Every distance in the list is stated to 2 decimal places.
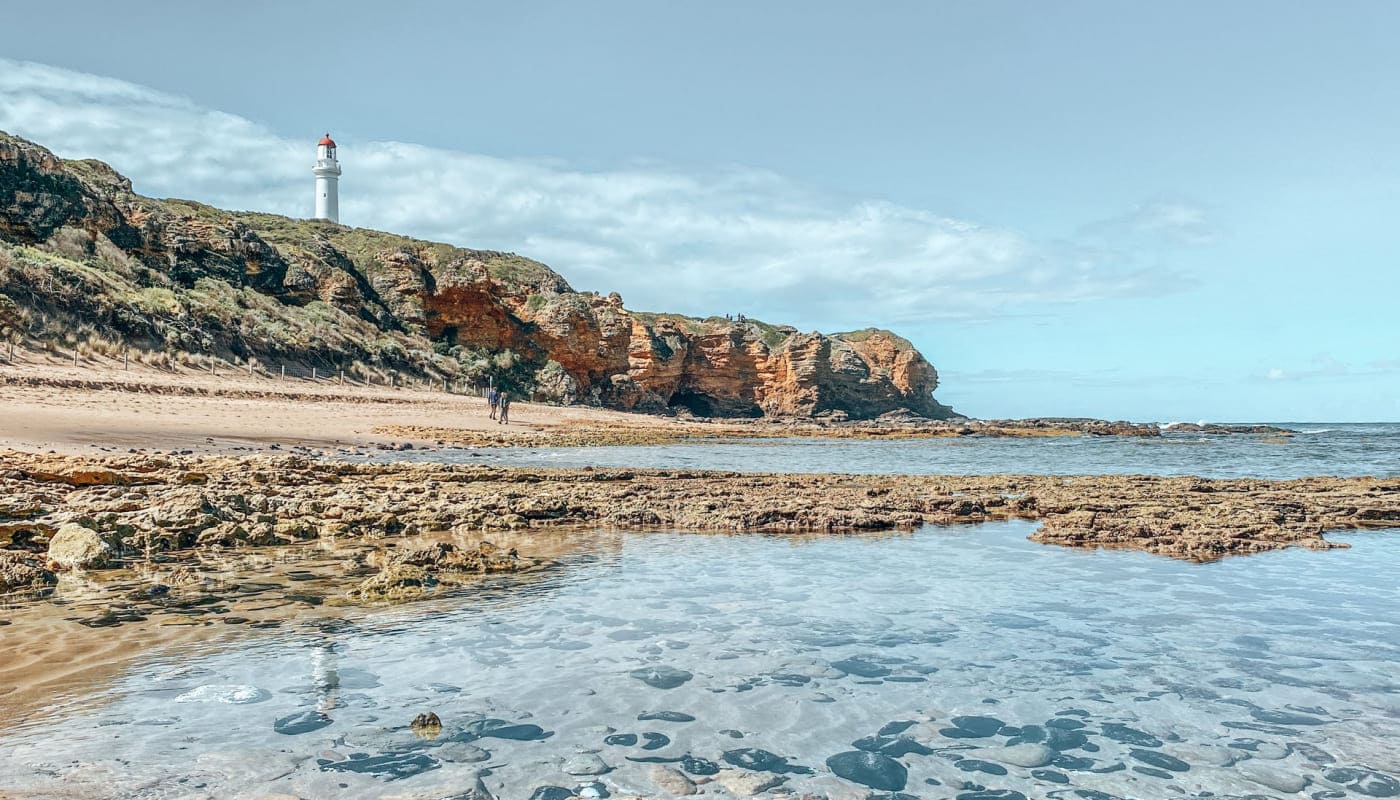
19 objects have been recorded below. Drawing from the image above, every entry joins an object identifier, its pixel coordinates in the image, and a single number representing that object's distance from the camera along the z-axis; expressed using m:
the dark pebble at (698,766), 3.63
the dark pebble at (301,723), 3.93
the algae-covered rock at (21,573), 6.56
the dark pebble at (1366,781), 3.48
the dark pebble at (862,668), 5.06
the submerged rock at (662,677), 4.85
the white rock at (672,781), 3.42
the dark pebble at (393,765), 3.47
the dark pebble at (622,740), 3.92
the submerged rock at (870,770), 3.55
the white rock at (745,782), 3.44
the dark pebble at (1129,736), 4.03
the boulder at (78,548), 7.42
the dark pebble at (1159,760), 3.75
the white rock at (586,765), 3.59
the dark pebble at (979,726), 4.14
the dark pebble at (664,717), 4.27
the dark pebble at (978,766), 3.70
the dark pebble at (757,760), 3.68
